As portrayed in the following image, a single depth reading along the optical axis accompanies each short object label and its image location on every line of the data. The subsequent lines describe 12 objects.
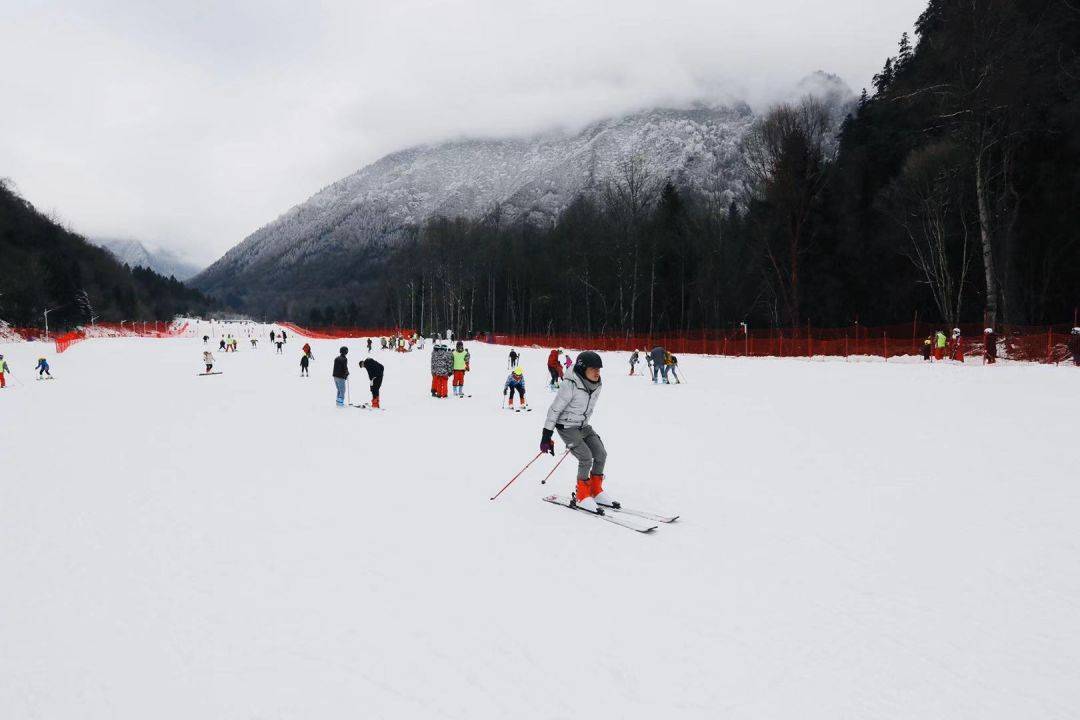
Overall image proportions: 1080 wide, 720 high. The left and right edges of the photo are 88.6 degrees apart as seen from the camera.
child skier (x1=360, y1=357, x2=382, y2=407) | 13.92
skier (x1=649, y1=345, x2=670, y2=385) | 19.66
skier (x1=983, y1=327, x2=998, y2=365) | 18.11
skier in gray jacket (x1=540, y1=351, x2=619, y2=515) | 5.86
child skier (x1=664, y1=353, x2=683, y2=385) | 19.64
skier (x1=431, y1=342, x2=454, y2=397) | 15.59
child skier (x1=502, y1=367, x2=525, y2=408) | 13.80
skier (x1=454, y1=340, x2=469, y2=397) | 16.16
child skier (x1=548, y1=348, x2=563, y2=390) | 15.46
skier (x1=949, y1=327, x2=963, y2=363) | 19.66
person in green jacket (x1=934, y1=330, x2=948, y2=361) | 19.95
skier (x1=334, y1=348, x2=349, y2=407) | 14.13
